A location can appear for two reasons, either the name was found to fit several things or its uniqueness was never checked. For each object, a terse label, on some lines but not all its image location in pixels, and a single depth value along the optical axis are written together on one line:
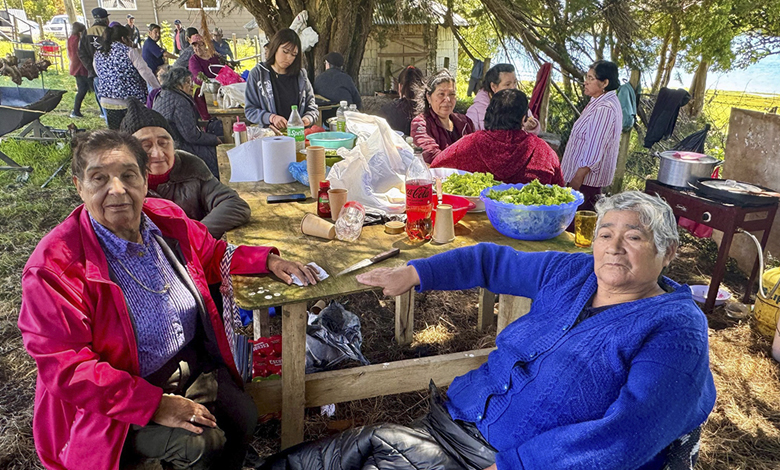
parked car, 24.52
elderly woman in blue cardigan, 1.41
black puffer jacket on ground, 1.83
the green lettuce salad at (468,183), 2.84
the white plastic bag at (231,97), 6.43
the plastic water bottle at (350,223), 2.43
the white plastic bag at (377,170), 2.80
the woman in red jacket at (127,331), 1.58
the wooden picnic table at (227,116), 6.17
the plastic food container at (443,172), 3.18
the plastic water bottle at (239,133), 4.07
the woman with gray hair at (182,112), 4.73
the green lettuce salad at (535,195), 2.45
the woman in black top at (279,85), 4.95
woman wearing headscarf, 4.50
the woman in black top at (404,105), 5.73
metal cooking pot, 4.37
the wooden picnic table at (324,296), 2.11
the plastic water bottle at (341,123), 4.32
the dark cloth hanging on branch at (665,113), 5.80
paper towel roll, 3.30
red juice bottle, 2.35
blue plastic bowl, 2.39
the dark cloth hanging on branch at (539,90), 6.67
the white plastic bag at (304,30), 8.29
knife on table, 2.16
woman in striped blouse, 4.53
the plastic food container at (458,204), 2.59
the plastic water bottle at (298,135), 3.62
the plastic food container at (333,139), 3.73
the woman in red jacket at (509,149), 3.41
